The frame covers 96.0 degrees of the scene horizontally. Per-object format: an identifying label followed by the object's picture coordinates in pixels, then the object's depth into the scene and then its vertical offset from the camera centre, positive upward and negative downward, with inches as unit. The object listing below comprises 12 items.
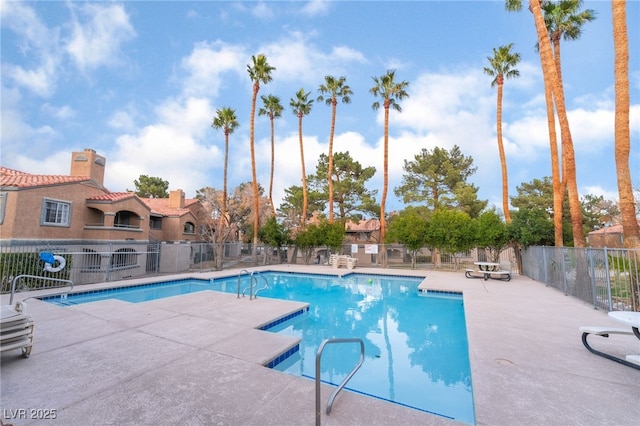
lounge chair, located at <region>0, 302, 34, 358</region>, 148.4 -49.8
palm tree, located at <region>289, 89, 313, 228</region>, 1014.4 +477.2
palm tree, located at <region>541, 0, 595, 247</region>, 495.8 +384.7
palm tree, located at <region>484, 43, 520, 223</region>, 728.3 +439.4
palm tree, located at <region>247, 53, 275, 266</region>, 858.8 +481.6
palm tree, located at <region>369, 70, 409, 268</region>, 841.6 +440.5
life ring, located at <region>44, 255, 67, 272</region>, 336.4 -32.8
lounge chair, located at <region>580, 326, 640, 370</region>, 148.2 -57.0
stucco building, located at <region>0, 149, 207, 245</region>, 515.2 +64.8
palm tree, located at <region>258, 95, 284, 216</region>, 1001.5 +463.9
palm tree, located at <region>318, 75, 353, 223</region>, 948.0 +493.3
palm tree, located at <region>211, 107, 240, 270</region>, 910.4 +372.6
